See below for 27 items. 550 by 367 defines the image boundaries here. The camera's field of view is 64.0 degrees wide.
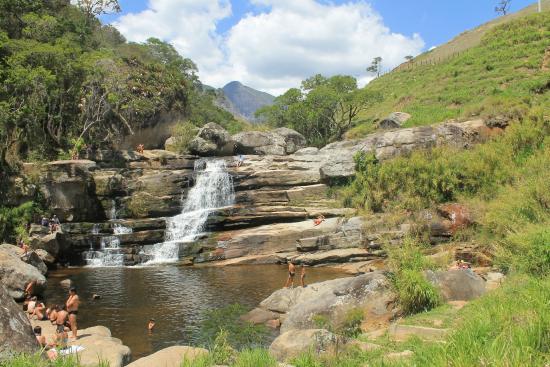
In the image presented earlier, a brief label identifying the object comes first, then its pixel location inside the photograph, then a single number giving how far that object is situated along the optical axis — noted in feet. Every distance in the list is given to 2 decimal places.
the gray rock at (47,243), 81.34
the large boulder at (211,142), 129.39
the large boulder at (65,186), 93.45
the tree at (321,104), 169.68
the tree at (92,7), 159.68
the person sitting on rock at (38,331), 43.46
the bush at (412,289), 36.68
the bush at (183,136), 135.74
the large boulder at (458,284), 38.83
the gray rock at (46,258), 79.47
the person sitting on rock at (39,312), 51.80
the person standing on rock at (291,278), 62.72
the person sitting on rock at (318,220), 88.46
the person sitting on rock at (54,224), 86.03
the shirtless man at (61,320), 41.81
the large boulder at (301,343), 27.94
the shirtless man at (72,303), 45.31
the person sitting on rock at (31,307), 52.85
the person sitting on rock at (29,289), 57.93
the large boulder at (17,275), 58.54
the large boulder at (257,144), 142.41
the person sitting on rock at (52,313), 47.52
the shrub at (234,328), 42.42
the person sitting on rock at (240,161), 114.81
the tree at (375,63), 303.27
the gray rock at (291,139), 150.53
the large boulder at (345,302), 39.96
